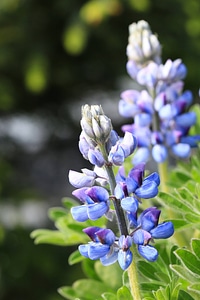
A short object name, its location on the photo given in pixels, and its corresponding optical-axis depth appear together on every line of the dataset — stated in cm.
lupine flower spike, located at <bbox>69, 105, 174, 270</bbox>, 68
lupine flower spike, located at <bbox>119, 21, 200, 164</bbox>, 82
